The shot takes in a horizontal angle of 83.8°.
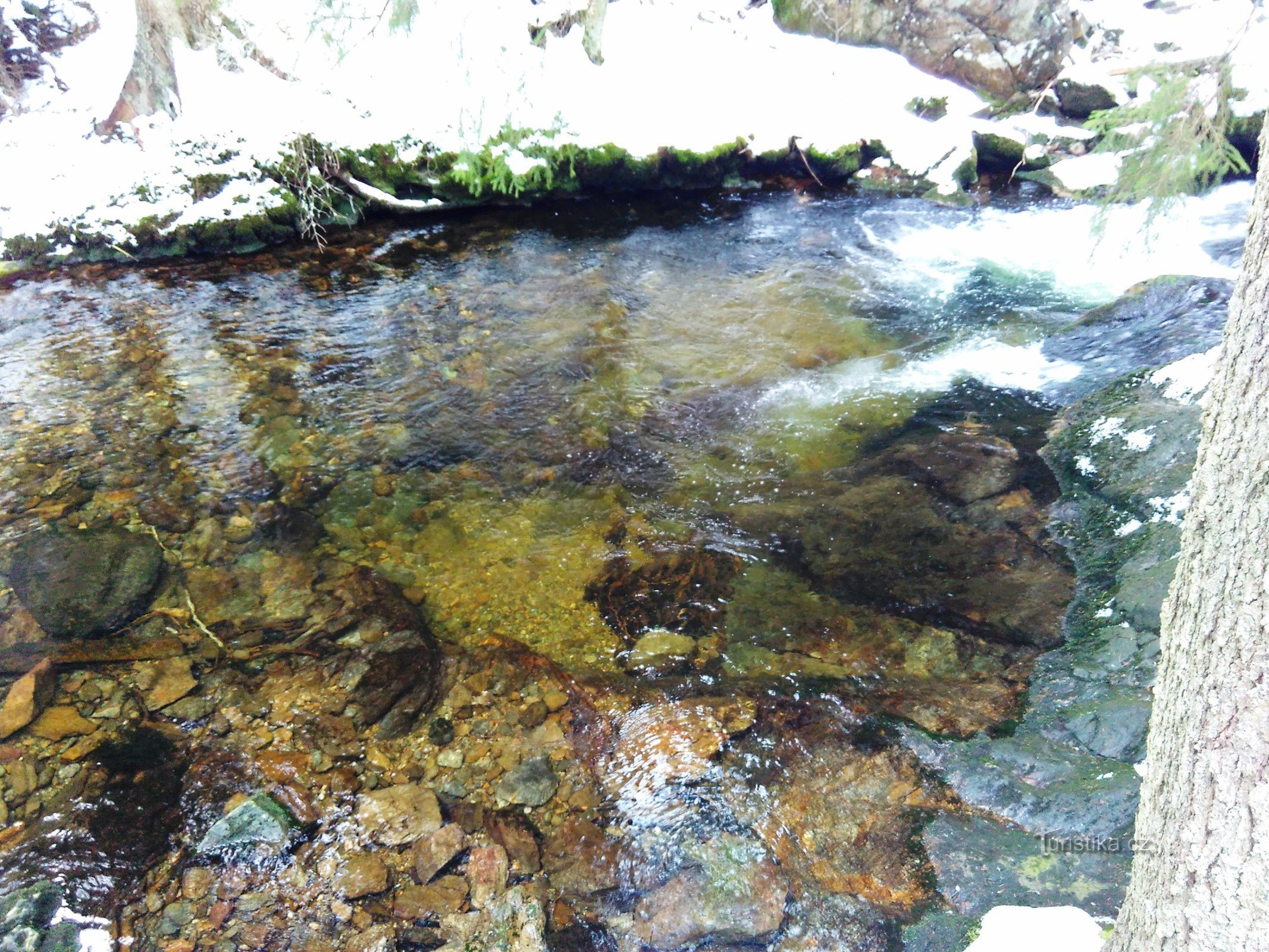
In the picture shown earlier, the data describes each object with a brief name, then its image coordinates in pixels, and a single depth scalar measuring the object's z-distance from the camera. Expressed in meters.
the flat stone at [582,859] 3.20
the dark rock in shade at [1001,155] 11.79
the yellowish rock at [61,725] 3.77
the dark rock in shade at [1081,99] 12.03
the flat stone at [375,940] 2.95
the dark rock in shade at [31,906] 2.92
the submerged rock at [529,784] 3.56
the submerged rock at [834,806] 3.10
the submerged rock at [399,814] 3.38
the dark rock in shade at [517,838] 3.28
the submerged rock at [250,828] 3.31
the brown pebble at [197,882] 3.12
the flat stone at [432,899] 3.09
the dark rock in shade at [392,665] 3.98
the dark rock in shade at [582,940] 2.96
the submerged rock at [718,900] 2.97
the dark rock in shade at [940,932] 2.77
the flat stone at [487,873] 3.16
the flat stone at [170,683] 4.00
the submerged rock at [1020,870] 2.77
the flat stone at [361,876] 3.15
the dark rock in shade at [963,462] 5.35
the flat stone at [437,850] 3.24
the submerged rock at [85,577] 4.46
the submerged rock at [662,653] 4.20
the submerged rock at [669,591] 4.47
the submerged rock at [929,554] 4.36
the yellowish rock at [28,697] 3.79
